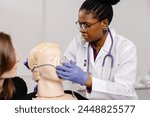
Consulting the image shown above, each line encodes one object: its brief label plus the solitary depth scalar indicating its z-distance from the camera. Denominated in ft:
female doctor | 7.22
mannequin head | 6.38
